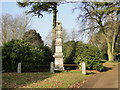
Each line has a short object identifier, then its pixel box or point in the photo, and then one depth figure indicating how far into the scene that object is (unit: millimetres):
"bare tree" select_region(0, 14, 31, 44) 24203
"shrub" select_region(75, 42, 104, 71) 12536
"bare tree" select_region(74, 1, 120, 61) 20844
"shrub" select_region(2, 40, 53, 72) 11992
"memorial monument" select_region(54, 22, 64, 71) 13445
